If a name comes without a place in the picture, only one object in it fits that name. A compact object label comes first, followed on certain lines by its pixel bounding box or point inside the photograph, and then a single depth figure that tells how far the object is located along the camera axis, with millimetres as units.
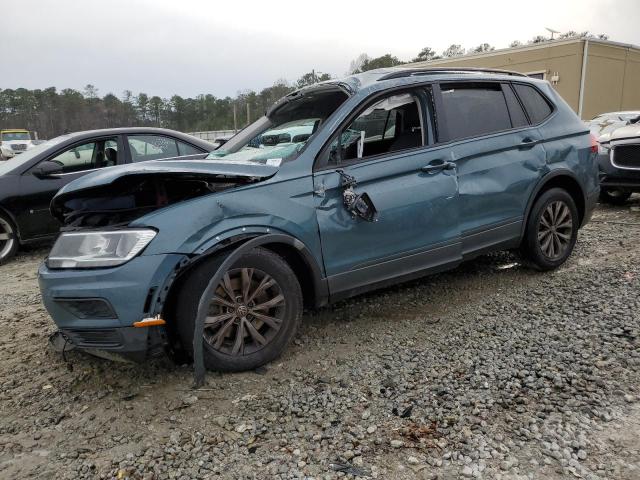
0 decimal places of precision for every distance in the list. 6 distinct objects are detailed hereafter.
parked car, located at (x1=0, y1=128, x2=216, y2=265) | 6098
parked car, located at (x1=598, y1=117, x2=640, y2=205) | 7387
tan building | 18094
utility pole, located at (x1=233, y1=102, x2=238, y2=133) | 42312
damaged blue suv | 2771
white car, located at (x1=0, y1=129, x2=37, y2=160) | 29900
